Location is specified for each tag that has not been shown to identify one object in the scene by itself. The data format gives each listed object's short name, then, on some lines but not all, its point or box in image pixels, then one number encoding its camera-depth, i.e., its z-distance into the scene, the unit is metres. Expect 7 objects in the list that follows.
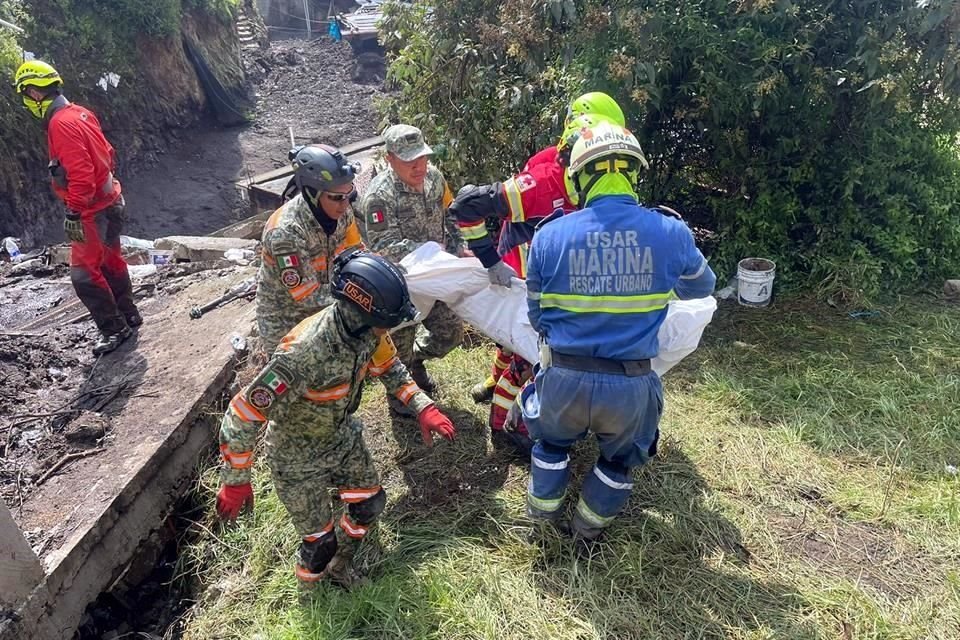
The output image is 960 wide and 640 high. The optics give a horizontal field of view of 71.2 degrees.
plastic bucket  5.31
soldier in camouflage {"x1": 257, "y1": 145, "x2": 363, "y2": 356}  3.37
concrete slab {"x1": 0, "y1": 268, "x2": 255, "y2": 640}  3.23
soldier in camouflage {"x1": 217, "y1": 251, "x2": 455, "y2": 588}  2.59
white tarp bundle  3.69
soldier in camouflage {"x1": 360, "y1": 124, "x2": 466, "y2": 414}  4.00
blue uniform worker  2.68
